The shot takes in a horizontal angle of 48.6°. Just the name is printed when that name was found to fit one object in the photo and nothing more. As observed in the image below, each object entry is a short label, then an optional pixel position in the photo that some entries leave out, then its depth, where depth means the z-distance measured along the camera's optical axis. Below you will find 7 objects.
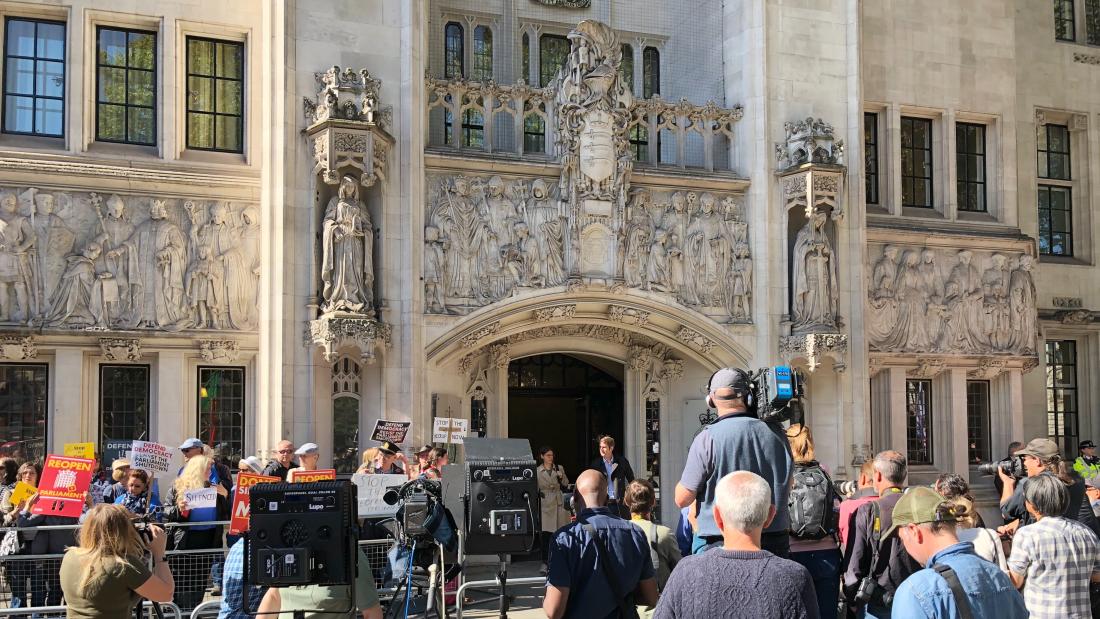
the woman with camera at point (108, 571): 5.95
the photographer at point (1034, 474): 7.93
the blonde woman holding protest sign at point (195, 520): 10.20
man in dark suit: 14.13
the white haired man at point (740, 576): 4.08
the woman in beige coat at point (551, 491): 15.77
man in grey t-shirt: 5.97
